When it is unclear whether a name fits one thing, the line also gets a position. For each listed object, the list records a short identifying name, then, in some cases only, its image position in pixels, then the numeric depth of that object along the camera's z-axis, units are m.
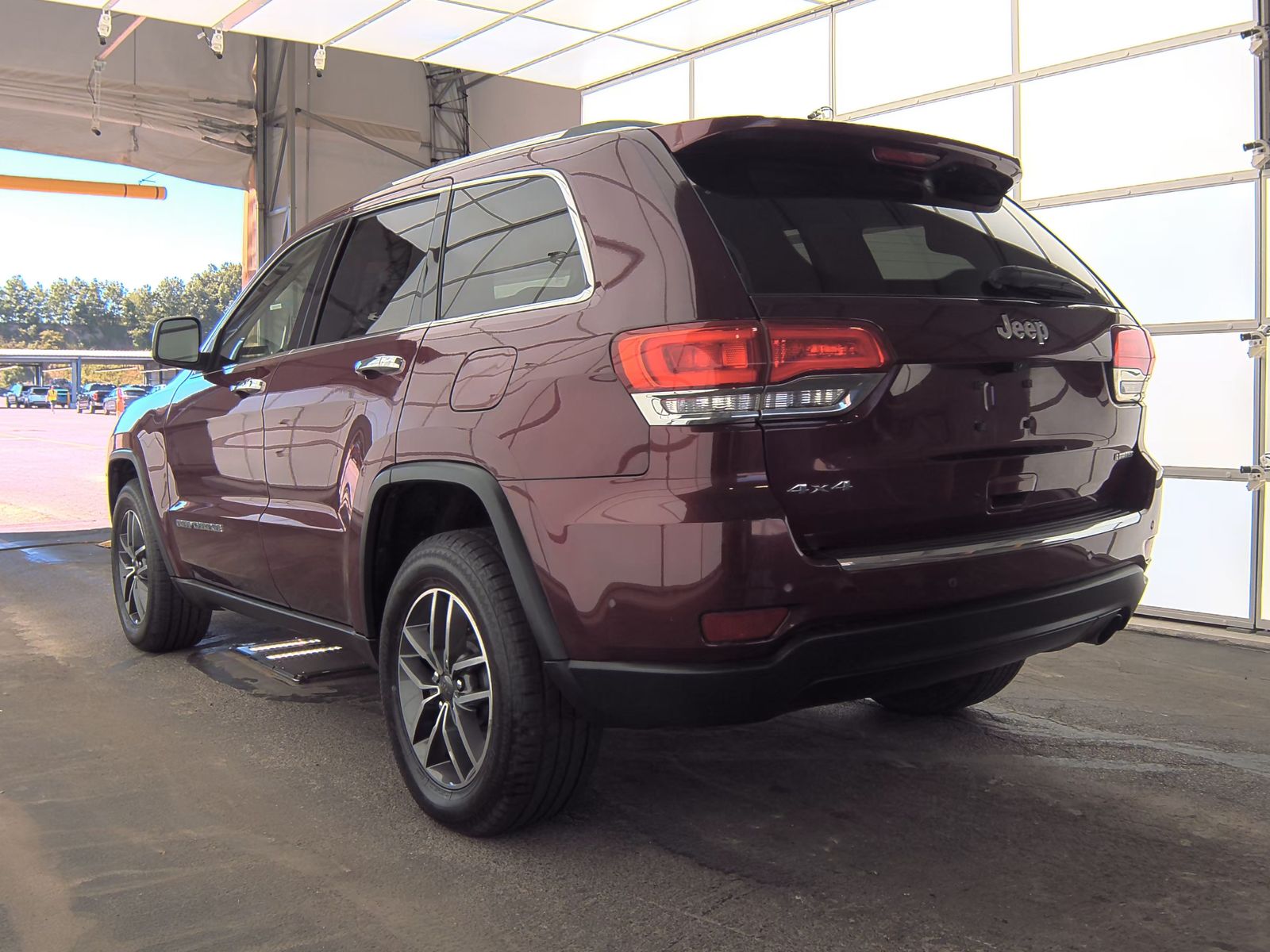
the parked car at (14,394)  65.19
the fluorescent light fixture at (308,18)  8.62
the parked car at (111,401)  51.04
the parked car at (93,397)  56.62
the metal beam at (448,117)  15.86
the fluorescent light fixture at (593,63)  9.27
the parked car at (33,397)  65.12
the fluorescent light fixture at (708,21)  8.12
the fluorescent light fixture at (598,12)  8.27
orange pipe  16.30
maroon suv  2.34
